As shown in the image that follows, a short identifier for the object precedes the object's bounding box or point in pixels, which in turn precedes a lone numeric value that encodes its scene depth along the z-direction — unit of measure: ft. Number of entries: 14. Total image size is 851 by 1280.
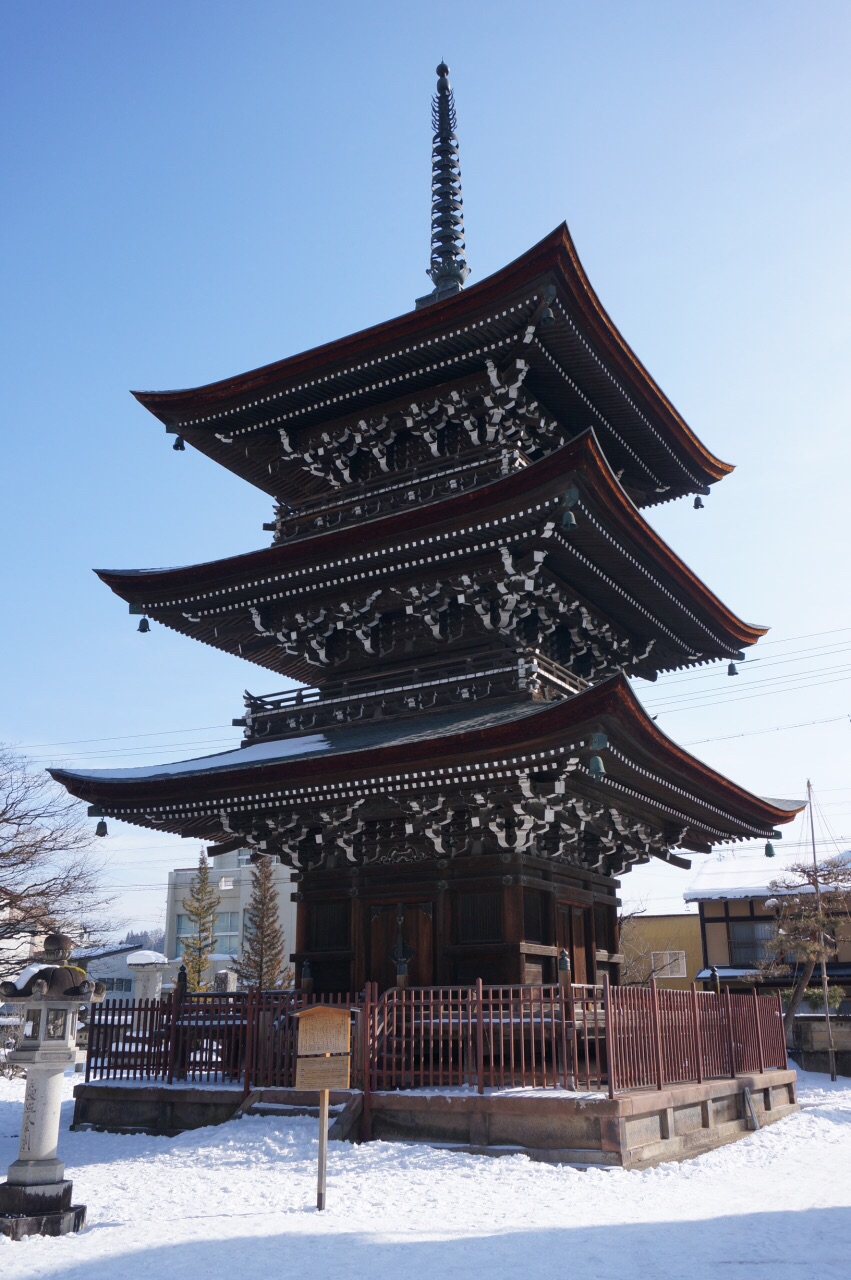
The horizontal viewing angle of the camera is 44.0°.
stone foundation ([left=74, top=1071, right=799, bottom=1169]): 44.14
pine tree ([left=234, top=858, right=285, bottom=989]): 197.36
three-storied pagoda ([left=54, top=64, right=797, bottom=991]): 59.06
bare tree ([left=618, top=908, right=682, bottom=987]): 167.73
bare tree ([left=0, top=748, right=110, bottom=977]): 79.73
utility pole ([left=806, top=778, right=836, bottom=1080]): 111.23
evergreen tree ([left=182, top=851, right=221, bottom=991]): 190.49
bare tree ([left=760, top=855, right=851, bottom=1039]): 123.54
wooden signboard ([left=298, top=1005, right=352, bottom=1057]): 39.96
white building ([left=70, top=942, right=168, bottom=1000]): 250.37
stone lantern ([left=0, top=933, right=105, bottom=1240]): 33.60
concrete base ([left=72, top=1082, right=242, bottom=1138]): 53.57
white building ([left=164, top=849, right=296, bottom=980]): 247.50
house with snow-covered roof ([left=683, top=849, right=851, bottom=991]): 157.99
